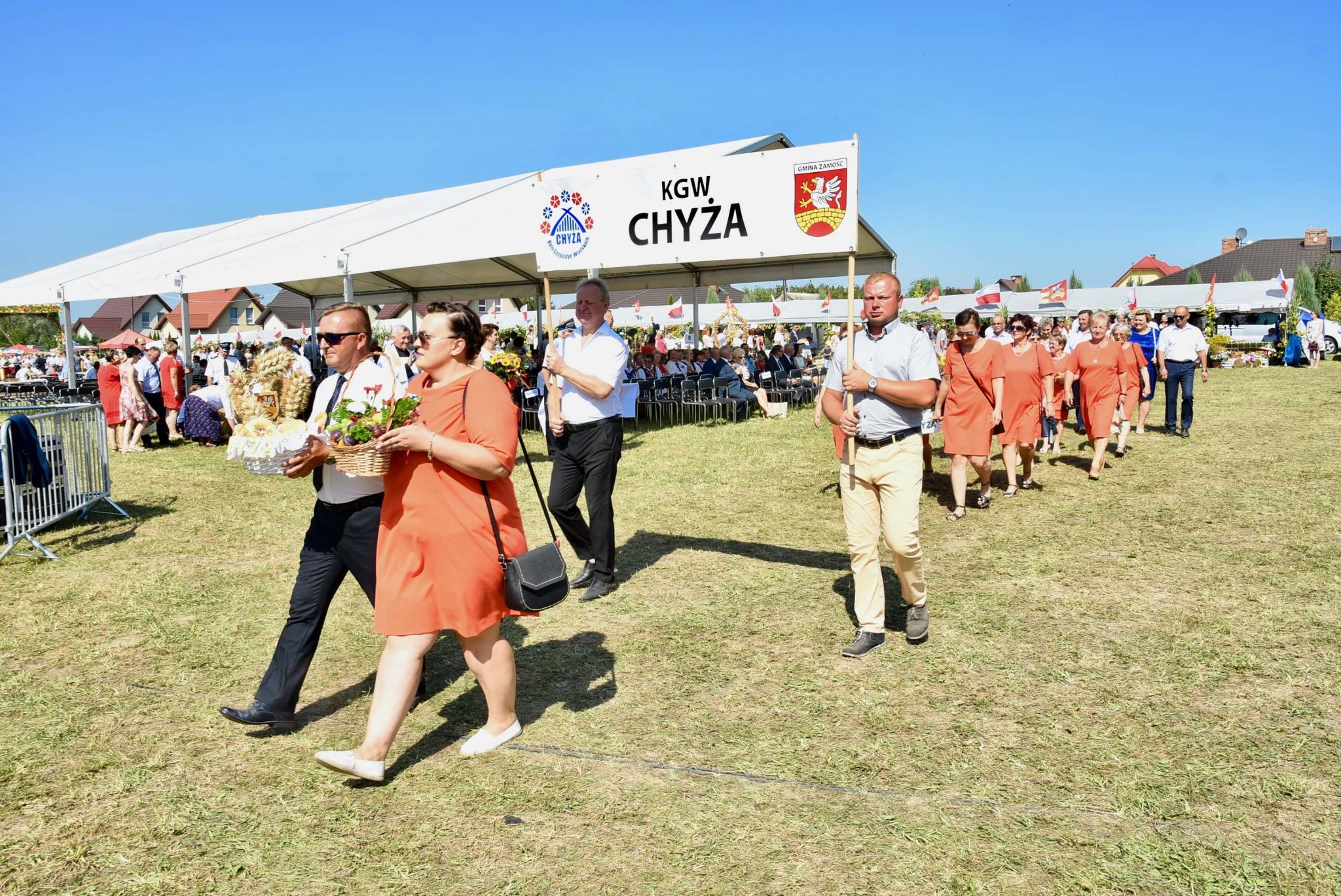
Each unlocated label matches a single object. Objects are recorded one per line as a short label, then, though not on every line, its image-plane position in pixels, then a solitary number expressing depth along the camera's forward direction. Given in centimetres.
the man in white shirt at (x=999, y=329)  1131
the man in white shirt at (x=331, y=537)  367
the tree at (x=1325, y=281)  5053
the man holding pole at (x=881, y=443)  465
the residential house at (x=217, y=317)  7269
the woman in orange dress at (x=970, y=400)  812
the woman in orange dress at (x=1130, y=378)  1124
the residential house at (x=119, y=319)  8700
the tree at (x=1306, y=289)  4509
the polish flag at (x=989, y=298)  3734
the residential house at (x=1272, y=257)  6488
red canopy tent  4021
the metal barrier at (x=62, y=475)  727
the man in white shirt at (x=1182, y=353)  1279
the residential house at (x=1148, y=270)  9980
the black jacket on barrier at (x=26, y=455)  724
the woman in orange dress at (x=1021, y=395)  884
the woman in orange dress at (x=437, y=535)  331
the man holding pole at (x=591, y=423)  568
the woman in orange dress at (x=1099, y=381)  1002
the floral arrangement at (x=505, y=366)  850
